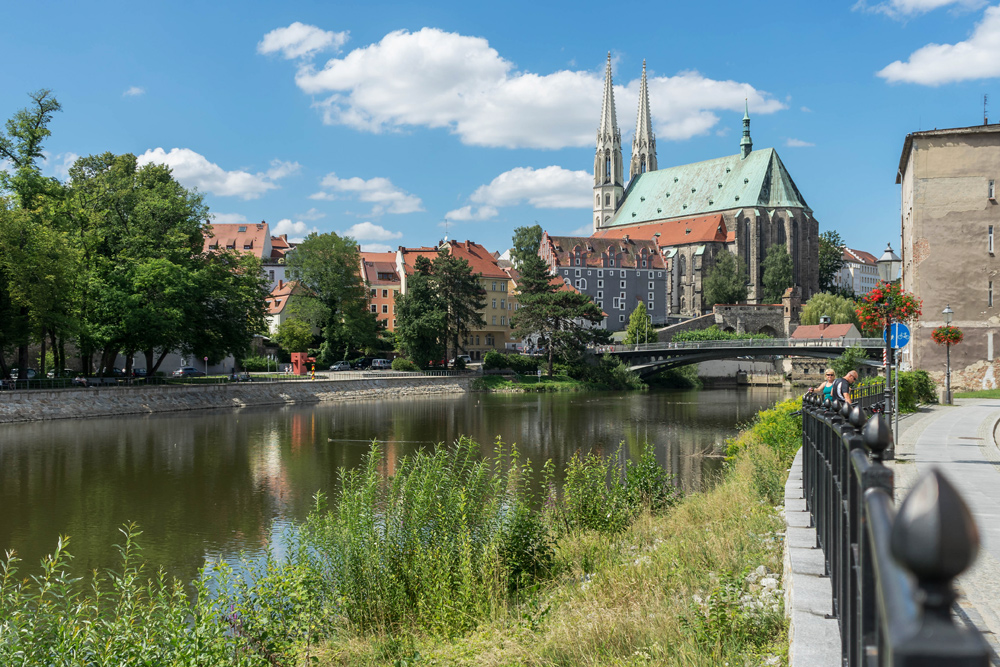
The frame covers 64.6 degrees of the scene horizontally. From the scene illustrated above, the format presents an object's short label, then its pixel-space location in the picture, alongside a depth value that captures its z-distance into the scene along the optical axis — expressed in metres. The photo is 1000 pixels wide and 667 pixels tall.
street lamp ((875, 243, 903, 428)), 18.41
